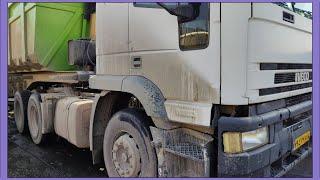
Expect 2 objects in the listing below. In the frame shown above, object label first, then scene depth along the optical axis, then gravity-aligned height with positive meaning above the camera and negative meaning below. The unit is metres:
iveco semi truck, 2.75 -0.10
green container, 6.00 +0.83
